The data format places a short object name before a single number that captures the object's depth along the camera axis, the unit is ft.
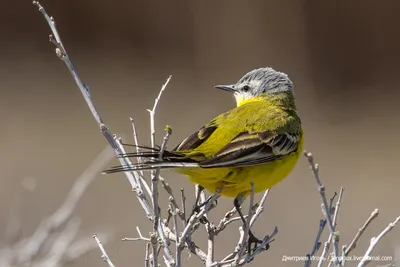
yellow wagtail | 25.94
